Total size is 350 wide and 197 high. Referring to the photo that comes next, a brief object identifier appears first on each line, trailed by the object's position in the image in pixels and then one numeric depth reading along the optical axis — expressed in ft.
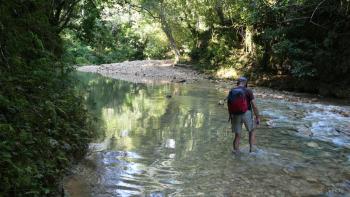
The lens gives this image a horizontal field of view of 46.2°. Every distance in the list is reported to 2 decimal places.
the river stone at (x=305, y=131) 35.29
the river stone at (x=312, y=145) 31.24
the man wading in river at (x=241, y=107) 27.78
